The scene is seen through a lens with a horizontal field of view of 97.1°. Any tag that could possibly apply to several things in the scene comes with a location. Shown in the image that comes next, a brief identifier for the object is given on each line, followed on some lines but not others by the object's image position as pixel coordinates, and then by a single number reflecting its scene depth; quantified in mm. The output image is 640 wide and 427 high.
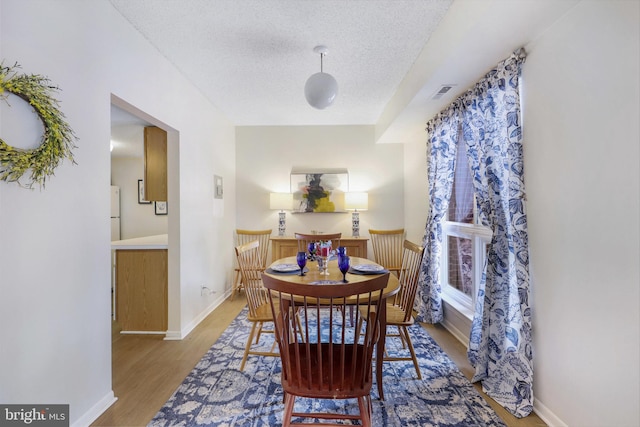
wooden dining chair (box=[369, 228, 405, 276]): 4156
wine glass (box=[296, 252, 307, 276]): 1966
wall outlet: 3264
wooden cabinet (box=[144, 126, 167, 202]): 3145
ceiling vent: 2407
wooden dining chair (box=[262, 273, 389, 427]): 1242
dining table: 1755
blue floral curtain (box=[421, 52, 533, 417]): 1748
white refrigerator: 5234
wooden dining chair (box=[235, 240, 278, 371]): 2150
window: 2654
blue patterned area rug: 1675
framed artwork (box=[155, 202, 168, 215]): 5398
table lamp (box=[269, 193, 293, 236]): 4223
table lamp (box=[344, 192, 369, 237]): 4129
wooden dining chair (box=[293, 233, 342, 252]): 3244
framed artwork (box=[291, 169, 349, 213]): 4355
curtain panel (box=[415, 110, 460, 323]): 2913
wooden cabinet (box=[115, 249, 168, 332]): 2857
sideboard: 3969
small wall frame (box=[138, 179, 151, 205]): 5383
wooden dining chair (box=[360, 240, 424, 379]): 2045
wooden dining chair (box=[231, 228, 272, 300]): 4121
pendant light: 2289
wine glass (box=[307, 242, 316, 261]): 2445
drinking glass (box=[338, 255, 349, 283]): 1821
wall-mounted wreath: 1213
